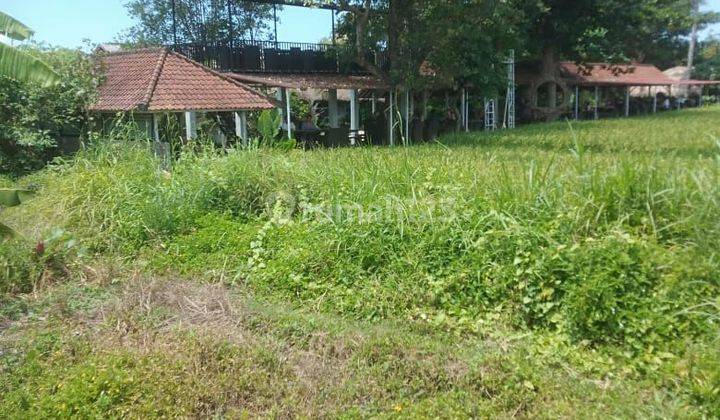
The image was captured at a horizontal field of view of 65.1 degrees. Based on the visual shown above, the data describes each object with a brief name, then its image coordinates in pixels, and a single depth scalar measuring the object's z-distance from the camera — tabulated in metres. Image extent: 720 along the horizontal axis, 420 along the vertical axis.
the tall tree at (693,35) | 47.06
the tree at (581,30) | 26.47
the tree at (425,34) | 18.19
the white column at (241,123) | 15.45
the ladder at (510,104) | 25.63
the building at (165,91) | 13.38
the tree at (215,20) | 20.12
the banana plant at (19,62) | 4.47
